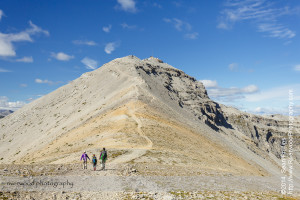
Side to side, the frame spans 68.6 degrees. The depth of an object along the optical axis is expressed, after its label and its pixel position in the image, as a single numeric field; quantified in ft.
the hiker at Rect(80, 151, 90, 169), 80.69
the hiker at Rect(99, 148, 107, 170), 78.82
